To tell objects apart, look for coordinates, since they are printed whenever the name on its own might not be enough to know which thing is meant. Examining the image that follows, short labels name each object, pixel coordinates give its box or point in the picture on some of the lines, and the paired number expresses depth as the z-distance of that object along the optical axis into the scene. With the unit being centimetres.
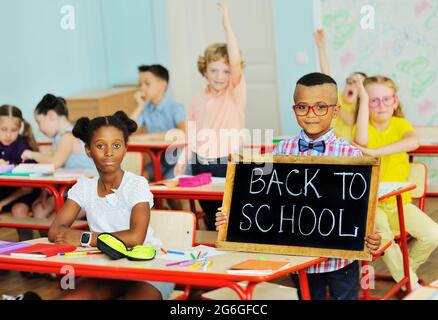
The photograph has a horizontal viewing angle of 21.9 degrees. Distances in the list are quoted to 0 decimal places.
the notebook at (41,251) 458
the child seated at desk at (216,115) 731
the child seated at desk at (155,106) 935
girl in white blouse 474
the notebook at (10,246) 474
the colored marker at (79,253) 455
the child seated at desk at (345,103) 773
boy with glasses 461
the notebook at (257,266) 404
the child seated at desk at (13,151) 760
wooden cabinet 1098
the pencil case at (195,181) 638
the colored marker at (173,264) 426
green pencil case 438
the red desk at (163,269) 402
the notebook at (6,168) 737
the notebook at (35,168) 714
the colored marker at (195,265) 420
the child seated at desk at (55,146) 754
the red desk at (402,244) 596
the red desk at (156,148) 847
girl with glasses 623
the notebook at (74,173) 696
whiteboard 970
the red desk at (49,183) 678
